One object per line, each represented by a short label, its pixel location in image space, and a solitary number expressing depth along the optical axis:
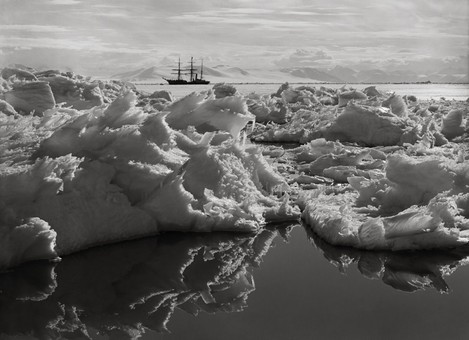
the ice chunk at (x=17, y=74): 13.08
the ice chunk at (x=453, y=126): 14.71
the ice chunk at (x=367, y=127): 13.30
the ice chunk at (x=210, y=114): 6.68
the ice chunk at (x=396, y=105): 15.76
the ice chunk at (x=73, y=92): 10.42
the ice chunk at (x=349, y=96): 18.91
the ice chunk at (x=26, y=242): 4.42
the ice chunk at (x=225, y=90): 21.52
